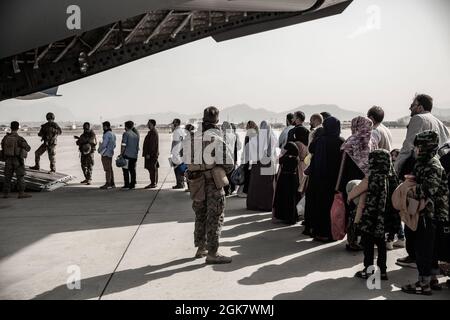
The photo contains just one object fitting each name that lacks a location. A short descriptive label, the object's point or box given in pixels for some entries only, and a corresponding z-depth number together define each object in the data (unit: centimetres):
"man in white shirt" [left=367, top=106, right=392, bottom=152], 588
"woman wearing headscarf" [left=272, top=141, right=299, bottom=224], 680
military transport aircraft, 725
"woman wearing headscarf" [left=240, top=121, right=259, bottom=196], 906
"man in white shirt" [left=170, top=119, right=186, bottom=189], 1073
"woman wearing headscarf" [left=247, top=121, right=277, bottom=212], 816
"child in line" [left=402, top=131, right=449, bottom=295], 380
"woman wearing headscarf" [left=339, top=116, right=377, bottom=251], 543
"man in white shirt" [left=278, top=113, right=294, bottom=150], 829
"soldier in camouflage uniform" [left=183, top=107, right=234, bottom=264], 493
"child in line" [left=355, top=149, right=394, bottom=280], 429
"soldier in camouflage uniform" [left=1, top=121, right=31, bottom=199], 927
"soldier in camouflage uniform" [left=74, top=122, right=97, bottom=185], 1185
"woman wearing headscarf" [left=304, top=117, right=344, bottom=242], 586
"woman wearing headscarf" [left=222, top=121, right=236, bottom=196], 1036
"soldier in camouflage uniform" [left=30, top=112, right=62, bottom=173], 1263
